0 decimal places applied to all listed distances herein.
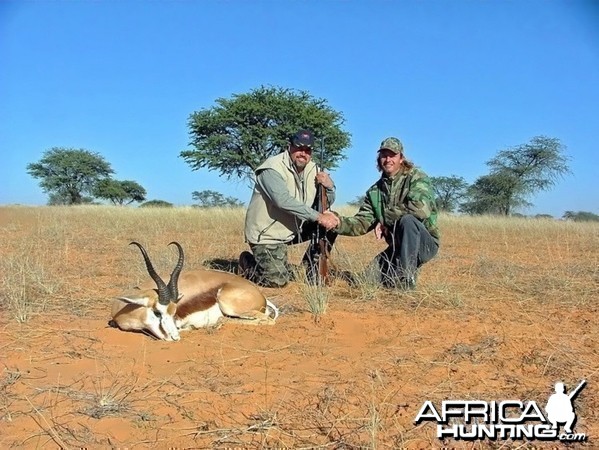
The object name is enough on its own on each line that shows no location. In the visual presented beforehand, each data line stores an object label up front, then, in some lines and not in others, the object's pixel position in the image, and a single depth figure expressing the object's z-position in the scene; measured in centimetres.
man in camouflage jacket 471
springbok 371
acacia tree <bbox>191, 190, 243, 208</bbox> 3561
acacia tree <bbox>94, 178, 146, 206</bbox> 3325
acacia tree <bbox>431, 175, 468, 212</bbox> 3043
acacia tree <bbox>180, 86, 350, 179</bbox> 2036
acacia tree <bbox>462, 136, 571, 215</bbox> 2645
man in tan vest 502
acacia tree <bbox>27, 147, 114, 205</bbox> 3216
